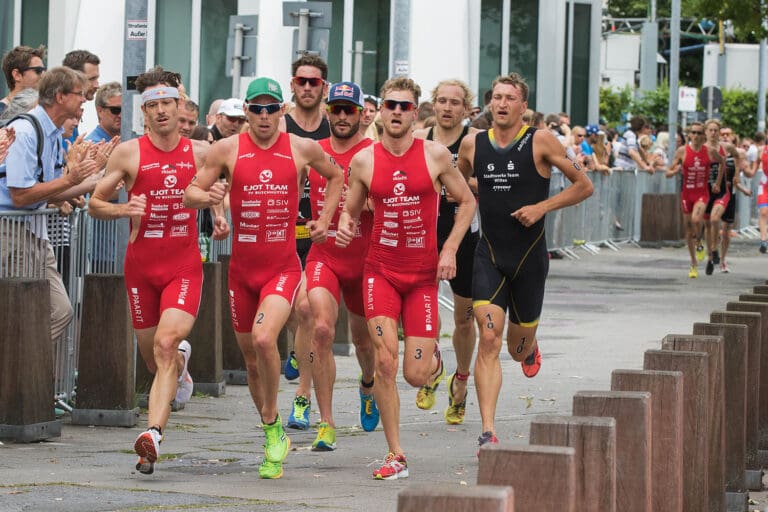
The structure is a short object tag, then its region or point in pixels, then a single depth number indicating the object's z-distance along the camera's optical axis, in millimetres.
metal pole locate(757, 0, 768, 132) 50406
